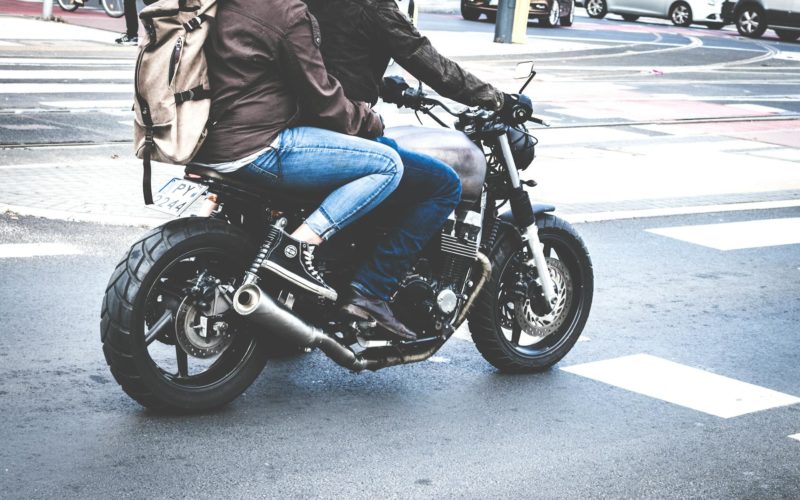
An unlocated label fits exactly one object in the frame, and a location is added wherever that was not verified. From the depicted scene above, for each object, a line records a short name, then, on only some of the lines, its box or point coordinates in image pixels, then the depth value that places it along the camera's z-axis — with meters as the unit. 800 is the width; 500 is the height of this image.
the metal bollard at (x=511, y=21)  25.38
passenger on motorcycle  4.29
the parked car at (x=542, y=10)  31.96
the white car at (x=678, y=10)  36.78
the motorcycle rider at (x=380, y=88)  4.58
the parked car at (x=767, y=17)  32.41
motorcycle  4.43
